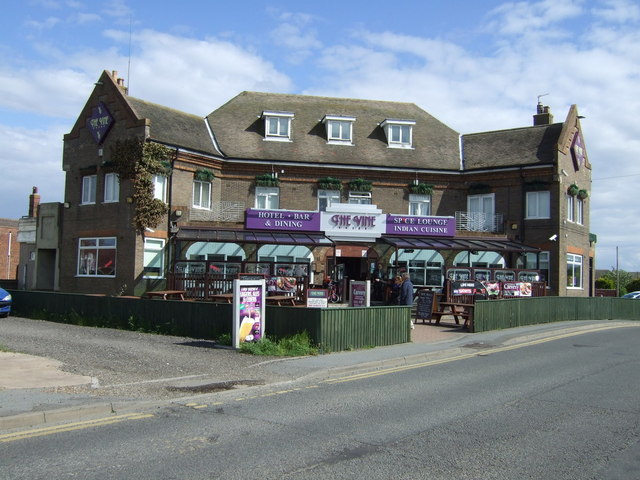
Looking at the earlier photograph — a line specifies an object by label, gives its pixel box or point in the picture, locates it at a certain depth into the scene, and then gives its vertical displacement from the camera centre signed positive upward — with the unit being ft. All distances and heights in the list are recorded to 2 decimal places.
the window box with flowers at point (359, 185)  101.09 +15.81
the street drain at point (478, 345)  52.65 -5.42
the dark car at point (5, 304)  68.03 -3.64
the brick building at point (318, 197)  87.10 +13.46
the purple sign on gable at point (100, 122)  90.12 +22.69
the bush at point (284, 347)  44.70 -5.12
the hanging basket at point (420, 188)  103.35 +15.86
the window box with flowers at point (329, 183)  100.32 +15.85
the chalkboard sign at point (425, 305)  69.05 -2.66
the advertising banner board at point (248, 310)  46.29 -2.53
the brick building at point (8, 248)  165.07 +6.41
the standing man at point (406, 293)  59.26 -1.13
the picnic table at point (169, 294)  67.96 -2.19
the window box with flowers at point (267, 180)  98.68 +15.84
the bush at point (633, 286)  184.65 +0.28
